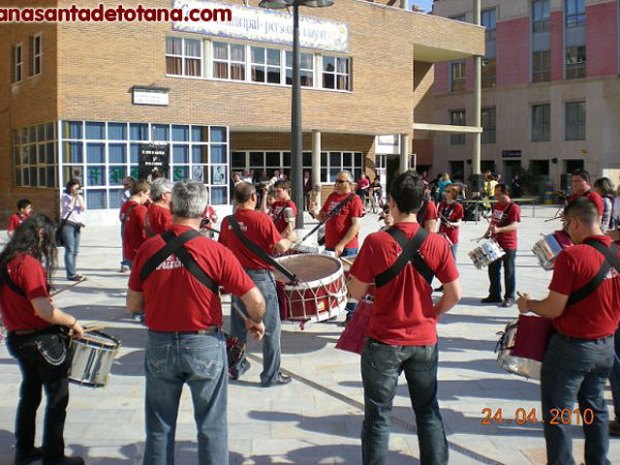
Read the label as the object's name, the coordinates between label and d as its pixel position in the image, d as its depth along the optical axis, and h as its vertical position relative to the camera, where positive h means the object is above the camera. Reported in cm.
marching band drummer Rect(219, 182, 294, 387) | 632 -57
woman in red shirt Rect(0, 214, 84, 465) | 429 -82
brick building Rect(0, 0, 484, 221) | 2358 +345
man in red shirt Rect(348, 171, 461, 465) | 404 -79
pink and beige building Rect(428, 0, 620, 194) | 4178 +605
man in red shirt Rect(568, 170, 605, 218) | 793 +5
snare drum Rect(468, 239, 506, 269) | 928 -86
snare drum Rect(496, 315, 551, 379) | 432 -97
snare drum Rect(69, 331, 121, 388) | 448 -107
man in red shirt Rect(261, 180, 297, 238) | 827 -26
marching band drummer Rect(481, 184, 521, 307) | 967 -62
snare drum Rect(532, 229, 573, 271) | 679 -56
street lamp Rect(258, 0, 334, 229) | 1620 +124
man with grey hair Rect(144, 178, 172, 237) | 762 -24
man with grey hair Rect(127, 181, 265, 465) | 385 -78
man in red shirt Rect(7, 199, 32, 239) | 916 -25
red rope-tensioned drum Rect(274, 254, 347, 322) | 687 -103
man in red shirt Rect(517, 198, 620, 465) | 405 -86
